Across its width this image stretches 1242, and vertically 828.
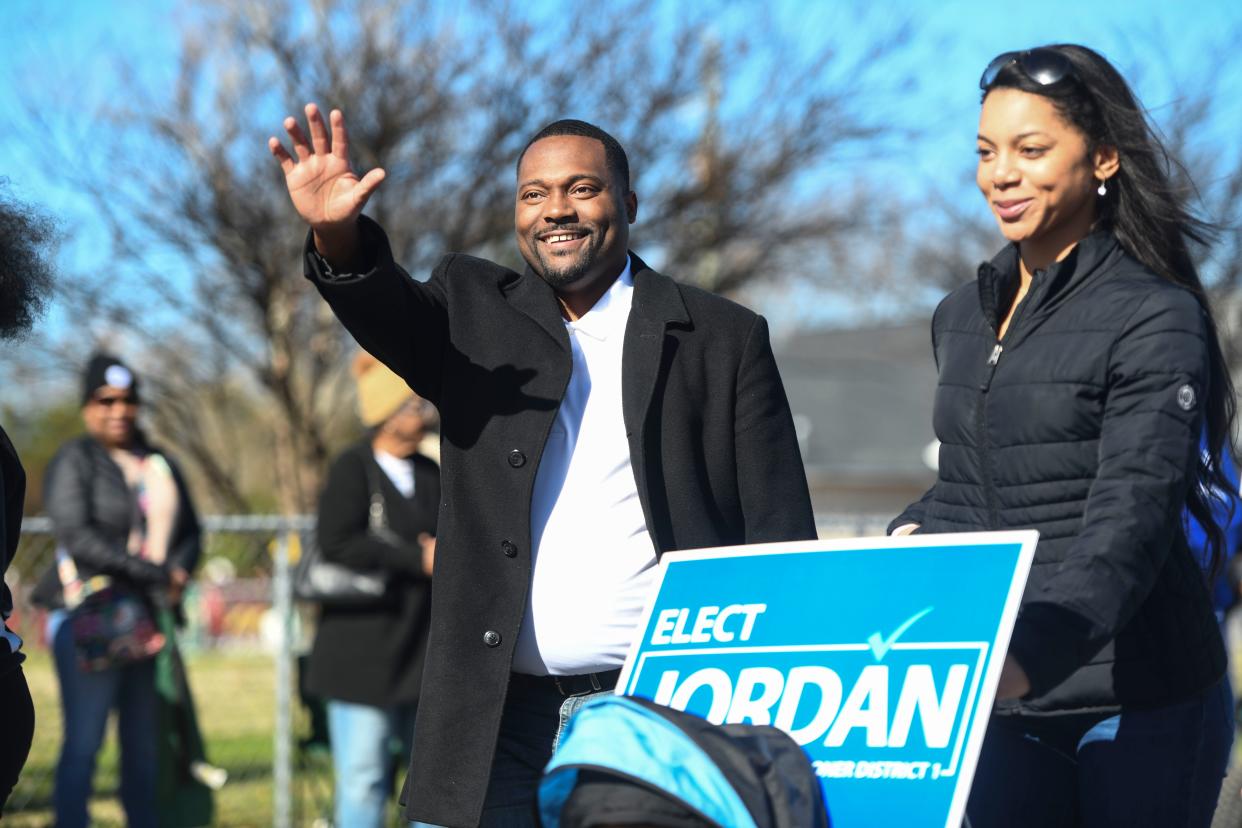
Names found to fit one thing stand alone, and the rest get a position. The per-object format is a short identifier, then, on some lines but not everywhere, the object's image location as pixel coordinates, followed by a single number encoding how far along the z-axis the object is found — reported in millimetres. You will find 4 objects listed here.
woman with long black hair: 2900
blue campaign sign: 2471
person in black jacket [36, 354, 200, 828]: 7055
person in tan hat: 7066
